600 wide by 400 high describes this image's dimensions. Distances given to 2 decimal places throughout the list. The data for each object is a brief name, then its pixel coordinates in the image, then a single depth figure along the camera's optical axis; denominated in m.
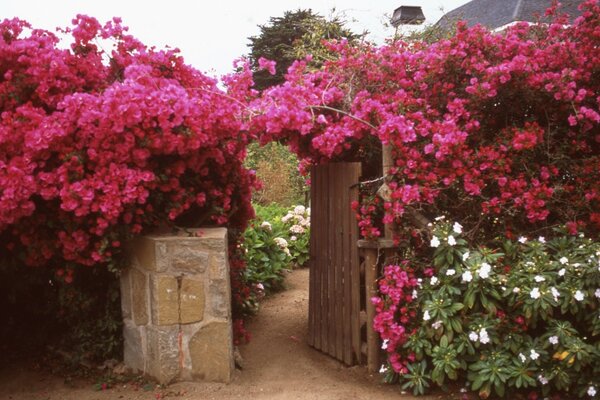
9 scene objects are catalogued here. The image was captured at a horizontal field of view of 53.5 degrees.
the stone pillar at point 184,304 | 3.85
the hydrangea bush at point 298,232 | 8.07
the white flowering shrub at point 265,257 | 6.52
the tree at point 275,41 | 23.28
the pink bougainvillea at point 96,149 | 3.51
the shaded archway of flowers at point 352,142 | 3.55
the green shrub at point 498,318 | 3.44
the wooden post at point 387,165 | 4.17
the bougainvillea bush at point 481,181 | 3.53
